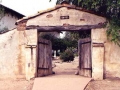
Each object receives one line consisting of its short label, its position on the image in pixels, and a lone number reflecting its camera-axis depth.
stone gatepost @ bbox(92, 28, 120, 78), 12.27
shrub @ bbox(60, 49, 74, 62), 24.45
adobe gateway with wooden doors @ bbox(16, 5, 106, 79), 12.35
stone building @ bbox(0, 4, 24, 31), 23.73
